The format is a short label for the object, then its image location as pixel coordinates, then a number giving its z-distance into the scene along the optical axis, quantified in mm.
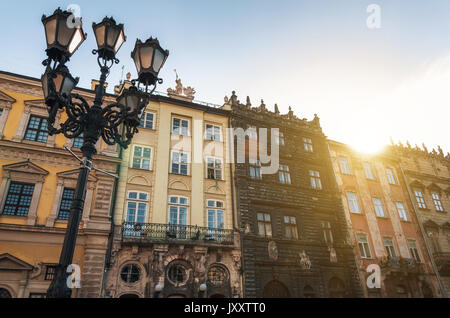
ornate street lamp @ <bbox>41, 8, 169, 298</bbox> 5602
